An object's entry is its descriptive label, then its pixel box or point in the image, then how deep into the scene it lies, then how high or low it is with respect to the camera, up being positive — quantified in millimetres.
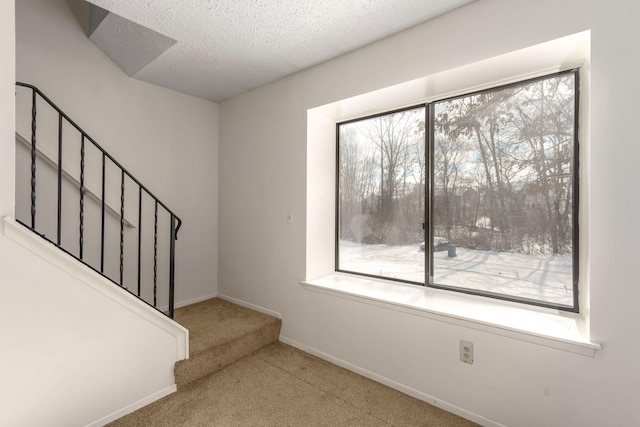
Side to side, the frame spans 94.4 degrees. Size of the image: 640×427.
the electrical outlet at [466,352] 1836 -864
